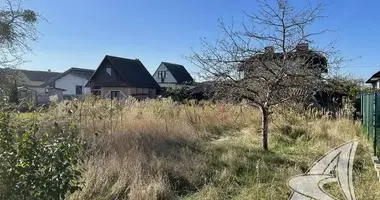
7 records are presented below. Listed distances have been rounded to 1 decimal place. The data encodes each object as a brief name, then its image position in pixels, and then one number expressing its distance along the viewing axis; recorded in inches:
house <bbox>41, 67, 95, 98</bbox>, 1662.2
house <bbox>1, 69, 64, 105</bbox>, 511.5
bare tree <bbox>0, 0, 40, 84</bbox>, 477.1
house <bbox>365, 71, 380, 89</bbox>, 1037.8
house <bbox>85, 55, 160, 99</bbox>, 1245.7
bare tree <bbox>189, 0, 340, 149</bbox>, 240.5
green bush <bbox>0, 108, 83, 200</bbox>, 88.7
